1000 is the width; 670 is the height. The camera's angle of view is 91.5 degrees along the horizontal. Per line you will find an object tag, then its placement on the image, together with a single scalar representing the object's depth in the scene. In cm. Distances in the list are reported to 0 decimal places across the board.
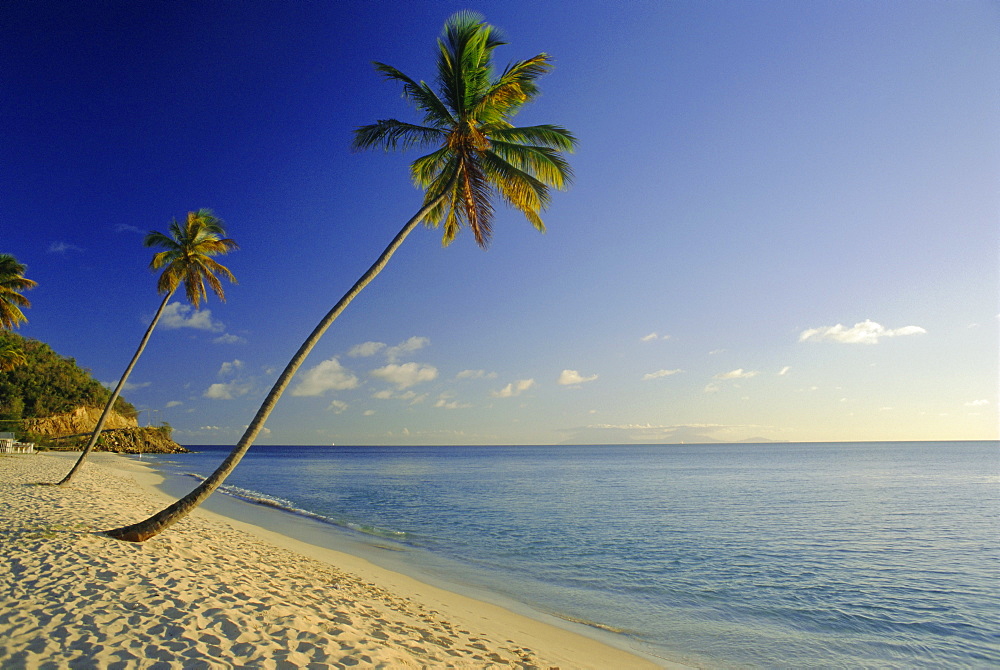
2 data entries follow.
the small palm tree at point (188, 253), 1723
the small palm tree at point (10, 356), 3350
